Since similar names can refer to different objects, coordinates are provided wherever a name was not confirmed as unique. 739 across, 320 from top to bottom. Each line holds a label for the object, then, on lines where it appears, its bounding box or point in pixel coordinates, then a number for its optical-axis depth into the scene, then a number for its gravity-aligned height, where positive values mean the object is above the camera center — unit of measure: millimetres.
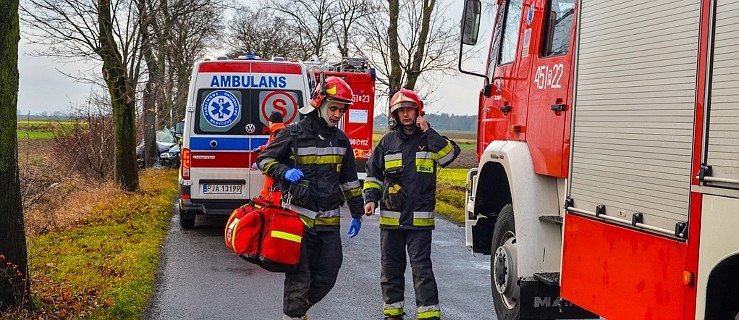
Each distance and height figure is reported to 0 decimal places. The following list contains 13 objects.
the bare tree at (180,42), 18764 +2018
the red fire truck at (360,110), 21297 +224
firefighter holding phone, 6512 -621
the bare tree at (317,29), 32697 +3510
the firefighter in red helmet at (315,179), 6016 -448
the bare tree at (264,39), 37088 +3567
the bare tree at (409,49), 21938 +1868
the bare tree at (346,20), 27859 +3267
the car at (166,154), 29953 -1566
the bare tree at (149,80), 17375 +799
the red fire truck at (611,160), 3668 -173
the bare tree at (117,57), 16297 +1045
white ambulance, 12180 -120
